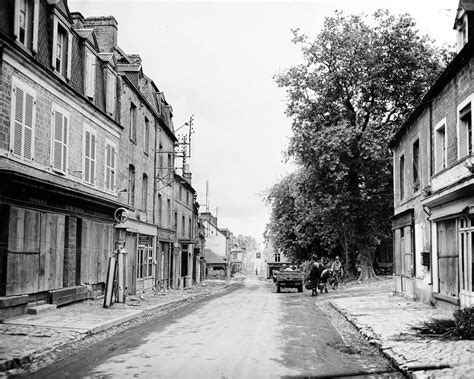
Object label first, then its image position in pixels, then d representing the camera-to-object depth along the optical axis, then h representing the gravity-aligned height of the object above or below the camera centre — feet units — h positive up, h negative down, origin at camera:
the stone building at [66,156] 43.29 +8.54
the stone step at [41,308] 46.19 -6.07
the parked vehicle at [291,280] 103.50 -7.50
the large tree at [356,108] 96.12 +24.45
